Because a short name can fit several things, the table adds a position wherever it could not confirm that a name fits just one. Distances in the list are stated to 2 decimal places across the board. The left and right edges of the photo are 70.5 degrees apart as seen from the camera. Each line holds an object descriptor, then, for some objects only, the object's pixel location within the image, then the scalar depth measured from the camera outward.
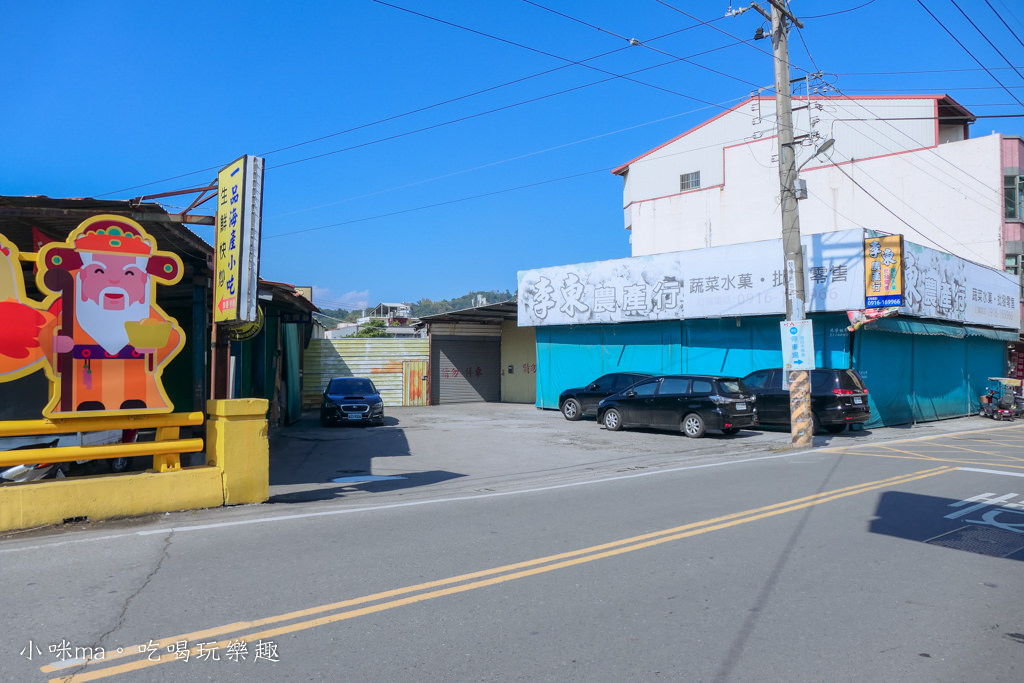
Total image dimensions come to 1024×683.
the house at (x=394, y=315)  70.69
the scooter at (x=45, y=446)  9.20
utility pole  15.64
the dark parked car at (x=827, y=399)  17.56
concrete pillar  8.56
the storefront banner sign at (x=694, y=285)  19.28
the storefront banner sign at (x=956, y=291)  19.69
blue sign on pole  15.44
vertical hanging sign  8.23
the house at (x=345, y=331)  94.36
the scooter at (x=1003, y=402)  23.33
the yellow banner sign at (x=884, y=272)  18.20
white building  29.75
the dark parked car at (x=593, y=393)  21.91
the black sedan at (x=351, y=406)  20.45
